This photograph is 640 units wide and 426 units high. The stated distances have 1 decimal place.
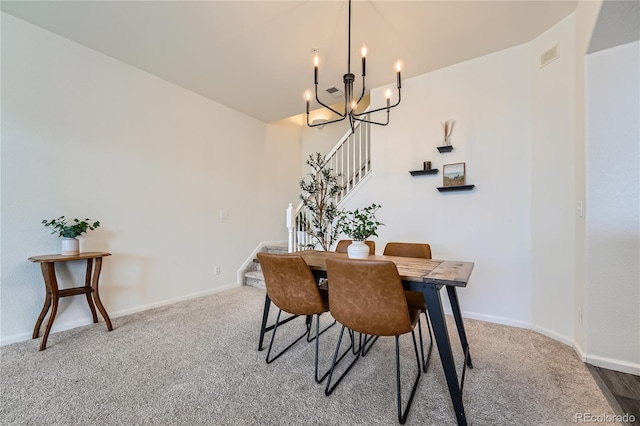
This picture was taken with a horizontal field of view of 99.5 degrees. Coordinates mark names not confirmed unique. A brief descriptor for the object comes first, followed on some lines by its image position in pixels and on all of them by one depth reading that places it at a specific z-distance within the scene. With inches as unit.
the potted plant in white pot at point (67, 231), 98.3
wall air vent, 95.7
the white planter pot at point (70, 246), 98.1
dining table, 54.7
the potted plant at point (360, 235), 78.2
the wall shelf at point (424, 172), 121.8
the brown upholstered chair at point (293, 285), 71.9
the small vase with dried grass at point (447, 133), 119.8
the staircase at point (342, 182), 158.6
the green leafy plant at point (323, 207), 146.2
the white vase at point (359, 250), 79.4
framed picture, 117.2
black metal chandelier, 79.6
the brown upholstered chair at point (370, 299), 56.8
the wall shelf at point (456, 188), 113.8
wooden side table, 89.7
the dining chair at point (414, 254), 77.7
